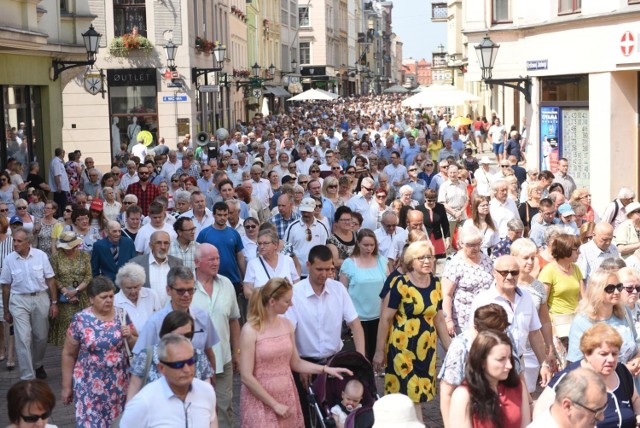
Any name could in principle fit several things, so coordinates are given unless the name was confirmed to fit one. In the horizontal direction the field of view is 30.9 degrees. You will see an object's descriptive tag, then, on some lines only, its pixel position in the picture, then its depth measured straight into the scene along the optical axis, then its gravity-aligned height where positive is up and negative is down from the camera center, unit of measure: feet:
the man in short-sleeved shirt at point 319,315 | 26.84 -4.85
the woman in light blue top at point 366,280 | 32.24 -4.85
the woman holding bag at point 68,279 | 36.27 -5.21
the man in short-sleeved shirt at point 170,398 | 18.98 -4.75
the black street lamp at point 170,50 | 107.18 +5.58
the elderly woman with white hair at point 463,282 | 30.17 -4.65
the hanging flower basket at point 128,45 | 113.48 +6.50
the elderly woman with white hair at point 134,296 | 27.48 -4.41
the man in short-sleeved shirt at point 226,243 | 37.22 -4.31
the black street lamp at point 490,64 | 79.56 +2.71
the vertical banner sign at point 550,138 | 74.69 -2.31
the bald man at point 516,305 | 26.25 -4.65
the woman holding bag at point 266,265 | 31.65 -4.31
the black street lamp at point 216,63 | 115.44 +4.96
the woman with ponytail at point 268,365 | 23.85 -5.31
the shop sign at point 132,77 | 114.83 +3.39
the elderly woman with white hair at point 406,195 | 47.46 -3.66
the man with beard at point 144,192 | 54.03 -3.78
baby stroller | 24.62 -5.93
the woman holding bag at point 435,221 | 47.03 -4.71
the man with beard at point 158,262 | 31.55 -4.16
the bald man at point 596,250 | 34.45 -4.44
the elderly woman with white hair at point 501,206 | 44.73 -4.01
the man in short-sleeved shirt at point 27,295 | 35.81 -5.66
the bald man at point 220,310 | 27.14 -4.82
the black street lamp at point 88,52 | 76.59 +3.98
